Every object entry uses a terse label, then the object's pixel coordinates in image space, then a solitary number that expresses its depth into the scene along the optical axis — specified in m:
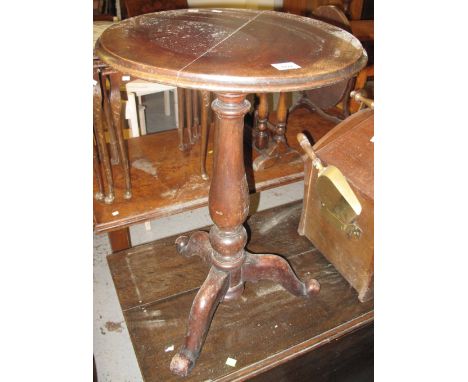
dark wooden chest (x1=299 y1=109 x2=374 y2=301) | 1.26
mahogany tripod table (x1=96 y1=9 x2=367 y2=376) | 0.78
